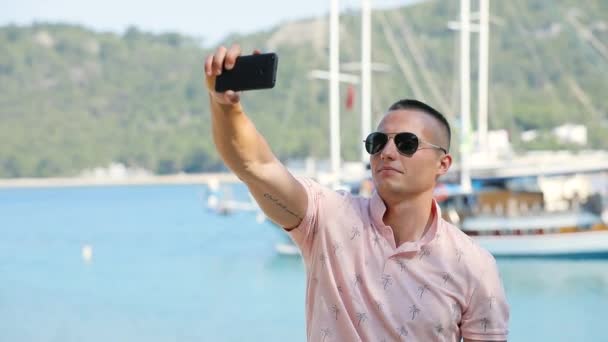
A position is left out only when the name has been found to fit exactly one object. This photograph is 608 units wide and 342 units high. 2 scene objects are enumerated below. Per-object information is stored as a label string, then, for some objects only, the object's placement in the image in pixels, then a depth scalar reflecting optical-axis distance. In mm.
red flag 26594
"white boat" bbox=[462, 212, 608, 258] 25547
